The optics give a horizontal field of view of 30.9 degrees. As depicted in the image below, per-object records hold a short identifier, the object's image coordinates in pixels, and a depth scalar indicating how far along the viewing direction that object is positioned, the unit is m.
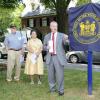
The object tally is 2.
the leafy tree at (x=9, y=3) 9.25
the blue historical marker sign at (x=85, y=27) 4.69
